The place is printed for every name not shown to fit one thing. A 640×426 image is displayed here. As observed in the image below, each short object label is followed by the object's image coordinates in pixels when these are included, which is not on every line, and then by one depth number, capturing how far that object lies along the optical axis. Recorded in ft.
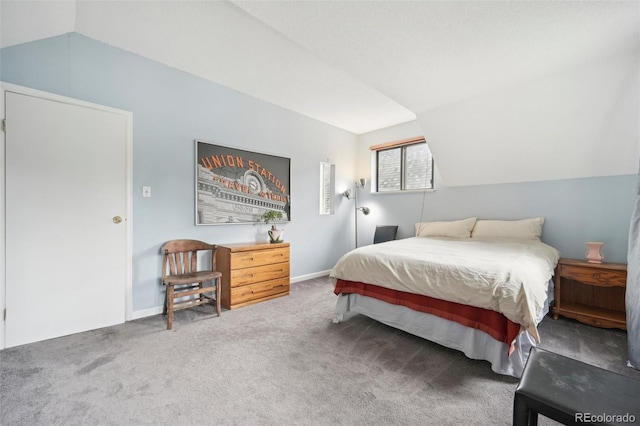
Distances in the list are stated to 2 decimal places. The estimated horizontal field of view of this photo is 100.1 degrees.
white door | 6.89
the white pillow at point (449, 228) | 11.68
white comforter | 5.50
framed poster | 10.18
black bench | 2.87
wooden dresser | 9.71
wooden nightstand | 8.04
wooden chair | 8.13
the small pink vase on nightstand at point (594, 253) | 8.70
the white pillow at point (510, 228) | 10.27
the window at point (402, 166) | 14.29
